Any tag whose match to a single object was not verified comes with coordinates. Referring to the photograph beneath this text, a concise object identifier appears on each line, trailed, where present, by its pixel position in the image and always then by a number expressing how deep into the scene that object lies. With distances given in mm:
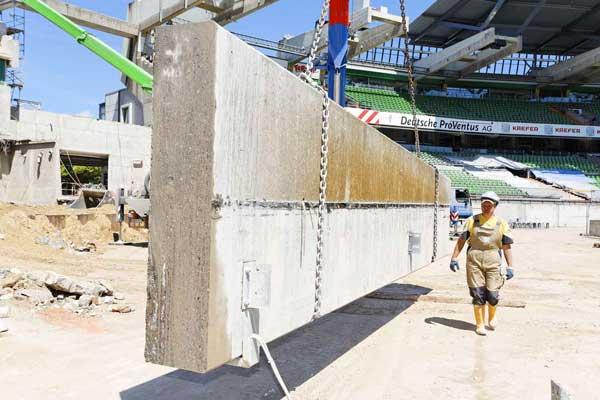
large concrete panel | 2135
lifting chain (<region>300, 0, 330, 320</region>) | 3195
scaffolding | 27094
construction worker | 6344
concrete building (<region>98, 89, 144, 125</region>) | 32250
